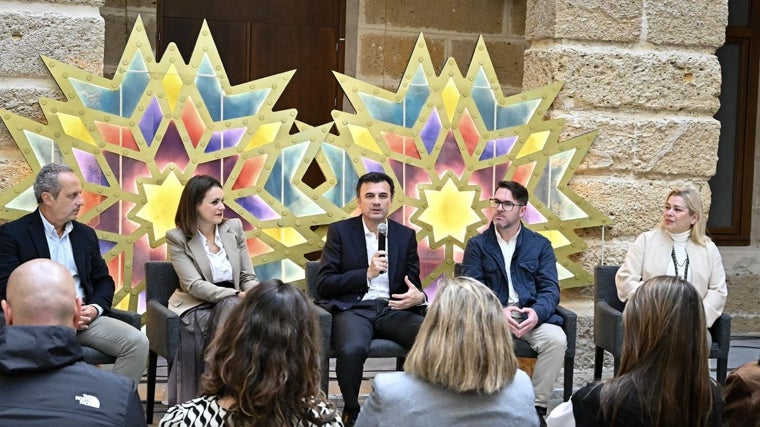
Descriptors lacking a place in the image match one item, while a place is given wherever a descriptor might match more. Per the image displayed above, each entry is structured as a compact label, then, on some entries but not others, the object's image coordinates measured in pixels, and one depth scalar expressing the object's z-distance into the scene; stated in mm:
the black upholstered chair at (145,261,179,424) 5293
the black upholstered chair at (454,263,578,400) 5746
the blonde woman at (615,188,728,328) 6086
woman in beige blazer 5438
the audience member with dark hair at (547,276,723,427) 3250
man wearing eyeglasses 5812
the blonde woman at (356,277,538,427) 3230
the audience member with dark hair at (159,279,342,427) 2973
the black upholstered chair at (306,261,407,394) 5395
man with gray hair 5184
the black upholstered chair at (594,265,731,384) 5844
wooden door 7691
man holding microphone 5574
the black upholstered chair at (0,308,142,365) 5121
